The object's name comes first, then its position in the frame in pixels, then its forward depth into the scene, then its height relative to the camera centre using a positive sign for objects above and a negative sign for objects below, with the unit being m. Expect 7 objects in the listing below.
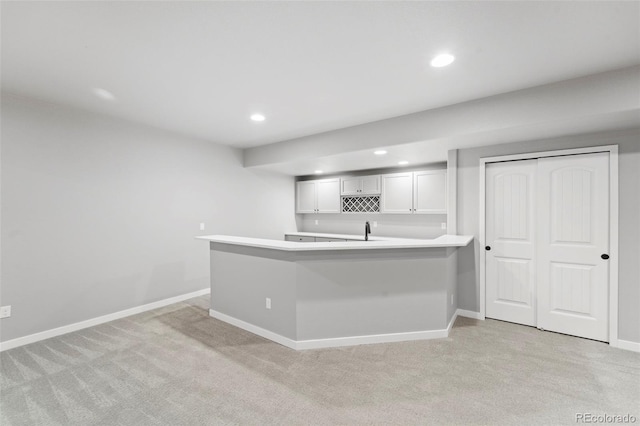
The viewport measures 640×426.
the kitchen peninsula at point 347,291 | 2.81 -0.85
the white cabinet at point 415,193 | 4.74 +0.30
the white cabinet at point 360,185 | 5.45 +0.49
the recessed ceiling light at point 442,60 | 2.15 +1.17
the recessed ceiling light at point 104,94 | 2.78 +1.20
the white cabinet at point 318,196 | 6.03 +0.31
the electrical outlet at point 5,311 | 2.79 -0.99
